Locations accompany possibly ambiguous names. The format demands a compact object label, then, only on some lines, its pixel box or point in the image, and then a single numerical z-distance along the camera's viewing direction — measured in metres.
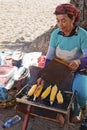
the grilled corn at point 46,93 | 2.29
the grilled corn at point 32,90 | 2.33
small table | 2.19
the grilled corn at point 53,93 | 2.25
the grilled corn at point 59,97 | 2.26
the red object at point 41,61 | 2.94
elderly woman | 2.30
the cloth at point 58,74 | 2.31
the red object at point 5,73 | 2.74
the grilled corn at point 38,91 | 2.31
